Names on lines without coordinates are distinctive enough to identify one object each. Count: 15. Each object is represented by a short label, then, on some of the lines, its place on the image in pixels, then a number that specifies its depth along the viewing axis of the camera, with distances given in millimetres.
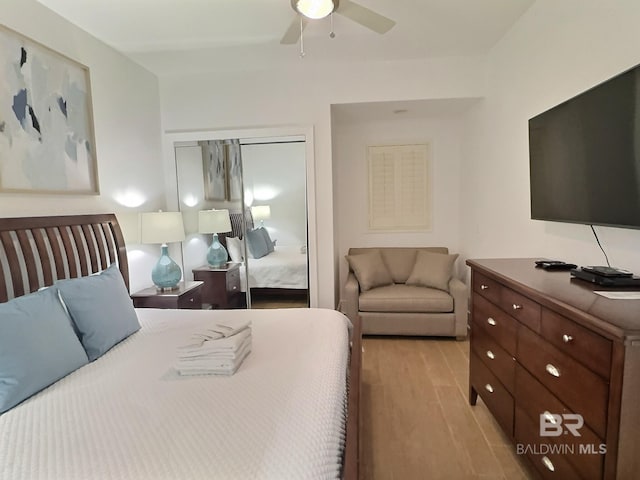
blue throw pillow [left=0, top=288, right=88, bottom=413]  1321
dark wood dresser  1051
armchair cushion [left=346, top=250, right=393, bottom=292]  3777
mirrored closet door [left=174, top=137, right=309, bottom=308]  3564
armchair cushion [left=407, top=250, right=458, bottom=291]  3720
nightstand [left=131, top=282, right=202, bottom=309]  2865
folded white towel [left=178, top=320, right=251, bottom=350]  1622
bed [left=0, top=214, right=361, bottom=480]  983
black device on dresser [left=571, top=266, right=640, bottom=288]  1429
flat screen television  1384
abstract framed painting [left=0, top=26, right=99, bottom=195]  1957
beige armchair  3463
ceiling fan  1832
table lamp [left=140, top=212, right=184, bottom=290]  2941
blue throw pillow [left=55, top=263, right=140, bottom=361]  1742
